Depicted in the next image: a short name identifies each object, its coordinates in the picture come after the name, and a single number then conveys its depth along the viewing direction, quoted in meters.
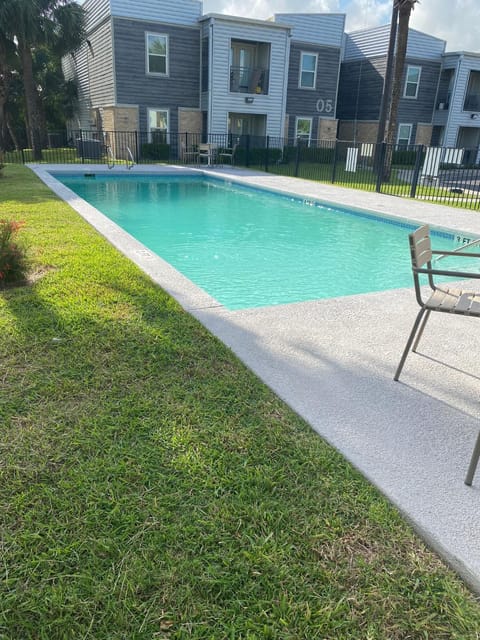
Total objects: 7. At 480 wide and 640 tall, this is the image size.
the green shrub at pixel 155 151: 19.98
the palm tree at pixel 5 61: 18.42
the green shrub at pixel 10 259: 4.19
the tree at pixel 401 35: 13.87
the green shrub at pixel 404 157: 23.81
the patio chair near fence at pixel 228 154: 19.34
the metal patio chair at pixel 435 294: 2.56
